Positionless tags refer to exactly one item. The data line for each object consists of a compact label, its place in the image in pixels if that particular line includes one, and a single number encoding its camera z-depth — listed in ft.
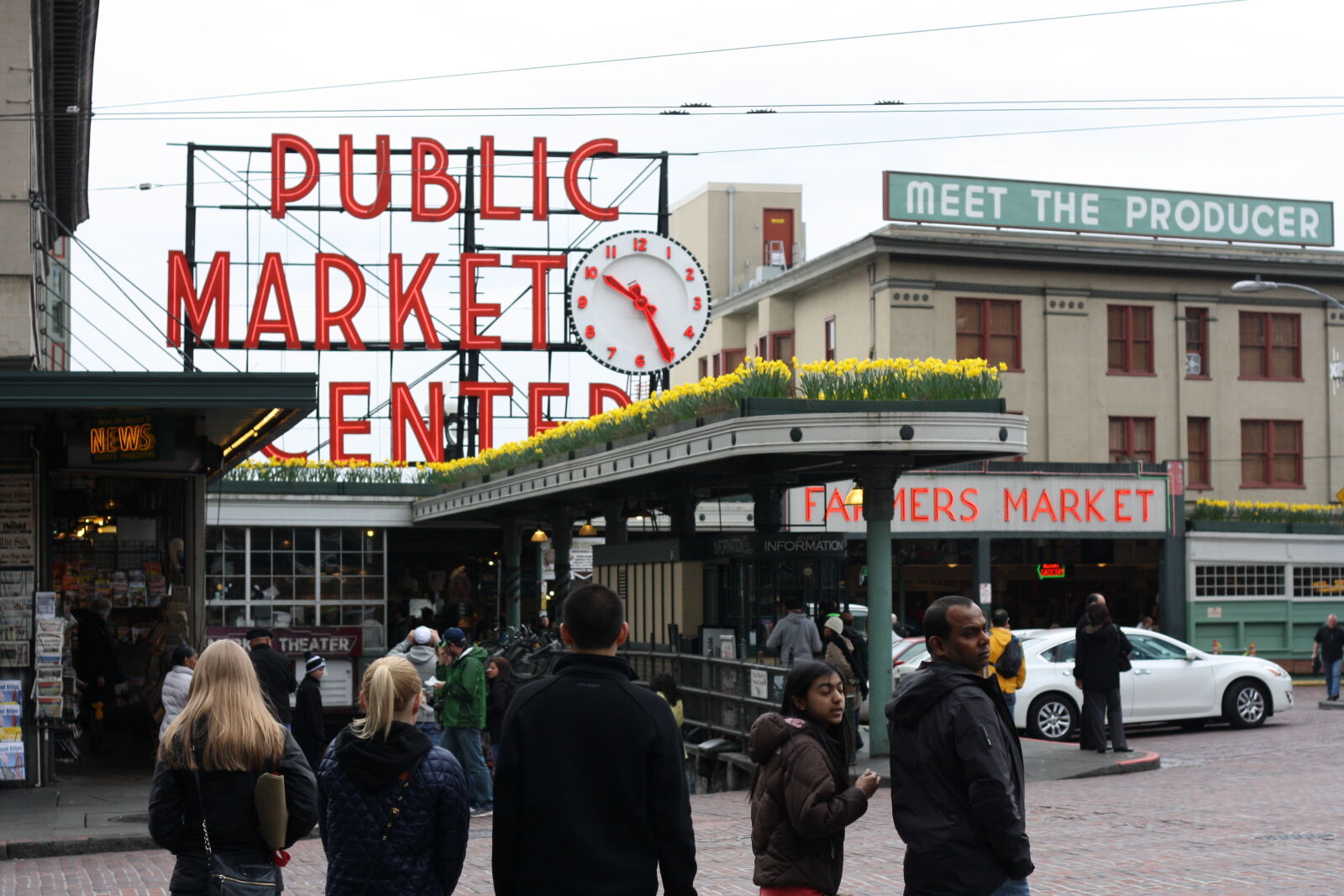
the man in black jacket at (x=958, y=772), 19.39
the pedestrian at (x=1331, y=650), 99.30
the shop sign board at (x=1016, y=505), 134.00
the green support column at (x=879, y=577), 62.23
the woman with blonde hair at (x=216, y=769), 21.22
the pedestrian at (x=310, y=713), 54.08
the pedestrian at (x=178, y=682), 46.62
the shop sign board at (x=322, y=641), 91.56
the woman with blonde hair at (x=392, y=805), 20.21
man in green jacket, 53.42
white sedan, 72.64
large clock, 127.13
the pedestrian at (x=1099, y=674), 61.87
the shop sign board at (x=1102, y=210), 142.92
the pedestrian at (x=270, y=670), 50.72
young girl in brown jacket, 20.90
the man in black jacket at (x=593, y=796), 17.10
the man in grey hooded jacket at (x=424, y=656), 54.70
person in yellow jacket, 54.86
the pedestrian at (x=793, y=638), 62.44
